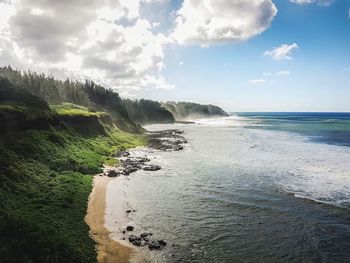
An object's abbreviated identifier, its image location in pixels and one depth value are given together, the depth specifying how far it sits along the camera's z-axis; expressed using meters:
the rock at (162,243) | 25.19
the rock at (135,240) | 25.19
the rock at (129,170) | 50.33
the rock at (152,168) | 53.33
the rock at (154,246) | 24.58
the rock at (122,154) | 66.44
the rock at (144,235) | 26.67
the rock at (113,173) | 47.65
